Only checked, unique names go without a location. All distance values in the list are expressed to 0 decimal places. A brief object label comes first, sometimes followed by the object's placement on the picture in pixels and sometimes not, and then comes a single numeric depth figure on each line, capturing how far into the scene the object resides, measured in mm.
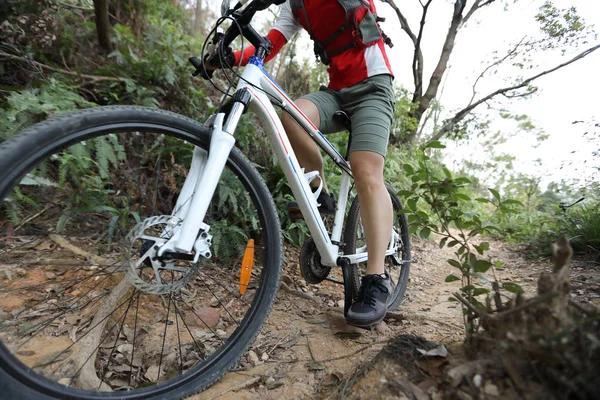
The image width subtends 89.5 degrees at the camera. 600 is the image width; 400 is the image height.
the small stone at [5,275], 1601
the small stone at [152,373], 1308
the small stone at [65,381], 1091
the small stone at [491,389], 667
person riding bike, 1757
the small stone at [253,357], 1440
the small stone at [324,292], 2417
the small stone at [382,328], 1826
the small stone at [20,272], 1632
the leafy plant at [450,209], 1346
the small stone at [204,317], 1706
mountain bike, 1083
